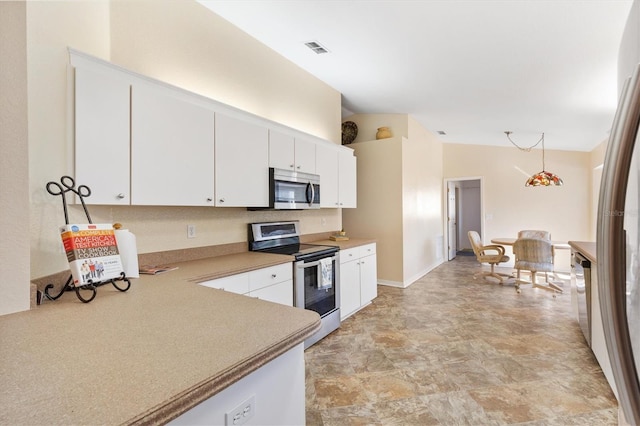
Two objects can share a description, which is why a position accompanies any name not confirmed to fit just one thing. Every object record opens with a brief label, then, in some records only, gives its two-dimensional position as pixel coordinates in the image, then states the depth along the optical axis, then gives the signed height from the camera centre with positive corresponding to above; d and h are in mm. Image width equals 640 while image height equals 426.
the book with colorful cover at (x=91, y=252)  1348 -162
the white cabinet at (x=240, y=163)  2447 +436
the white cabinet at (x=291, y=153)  2980 +635
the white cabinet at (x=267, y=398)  768 -506
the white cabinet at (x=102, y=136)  1658 +444
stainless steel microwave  2914 +255
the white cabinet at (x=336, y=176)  3734 +494
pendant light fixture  5398 +589
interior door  7629 -69
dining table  5364 -497
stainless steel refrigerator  623 -93
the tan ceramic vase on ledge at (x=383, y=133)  5257 +1359
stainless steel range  2777 -496
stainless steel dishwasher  2713 -695
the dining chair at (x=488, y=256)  5520 -741
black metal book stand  1358 -286
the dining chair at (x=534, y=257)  4789 -671
